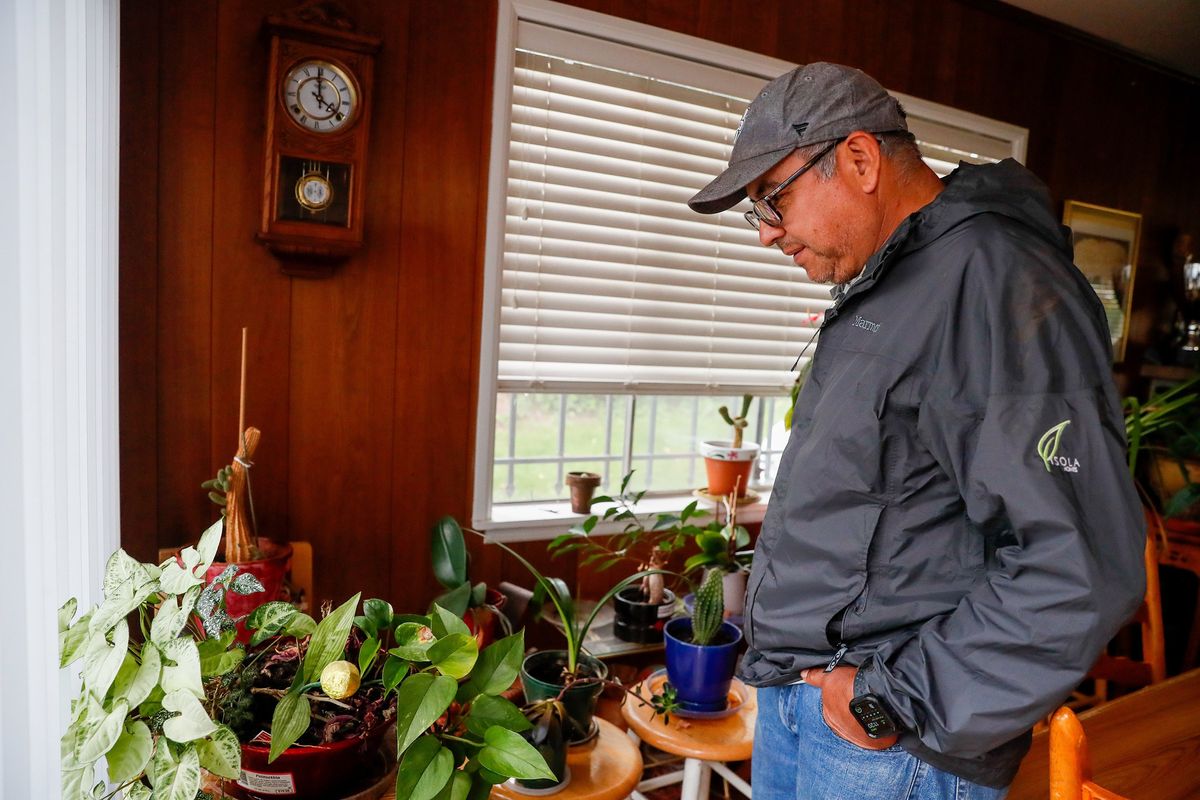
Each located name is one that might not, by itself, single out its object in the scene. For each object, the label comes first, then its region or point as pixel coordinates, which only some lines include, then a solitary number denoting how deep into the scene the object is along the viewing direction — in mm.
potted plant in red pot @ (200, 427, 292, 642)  1558
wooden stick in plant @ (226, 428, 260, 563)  1564
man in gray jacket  930
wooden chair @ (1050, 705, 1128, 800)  809
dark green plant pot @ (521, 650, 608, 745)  1397
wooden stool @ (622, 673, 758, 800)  1517
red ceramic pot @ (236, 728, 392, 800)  831
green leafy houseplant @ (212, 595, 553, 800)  740
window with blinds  2184
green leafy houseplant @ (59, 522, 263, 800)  607
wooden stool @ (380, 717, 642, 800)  1306
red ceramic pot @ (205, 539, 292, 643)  1482
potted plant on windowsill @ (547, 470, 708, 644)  1978
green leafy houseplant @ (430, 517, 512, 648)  1730
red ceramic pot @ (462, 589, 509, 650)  1778
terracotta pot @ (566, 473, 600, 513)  2365
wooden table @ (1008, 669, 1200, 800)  1180
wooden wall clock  1745
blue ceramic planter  1592
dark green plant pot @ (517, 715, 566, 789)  1233
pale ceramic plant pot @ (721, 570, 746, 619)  2064
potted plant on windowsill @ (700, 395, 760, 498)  2605
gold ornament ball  721
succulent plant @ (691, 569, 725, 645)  1596
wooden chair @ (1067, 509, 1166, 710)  1917
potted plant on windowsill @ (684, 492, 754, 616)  1994
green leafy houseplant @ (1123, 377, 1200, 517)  2793
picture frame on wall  3385
